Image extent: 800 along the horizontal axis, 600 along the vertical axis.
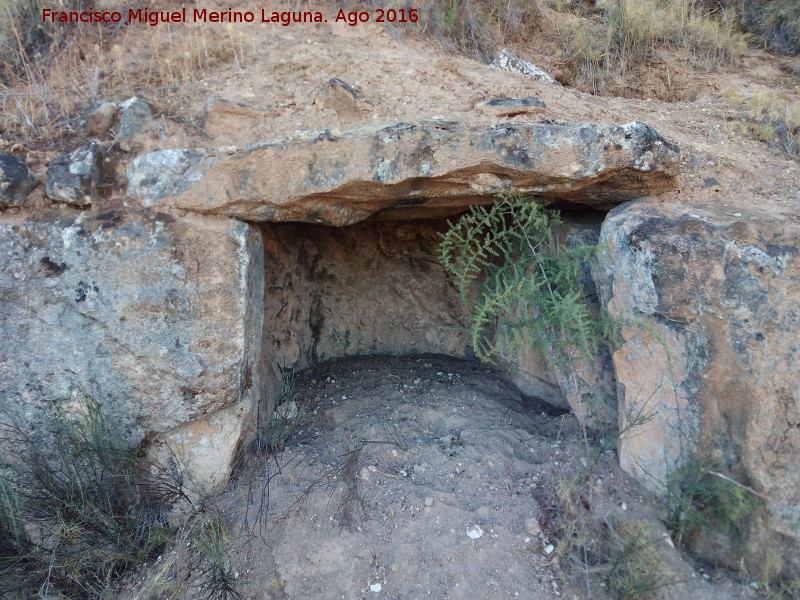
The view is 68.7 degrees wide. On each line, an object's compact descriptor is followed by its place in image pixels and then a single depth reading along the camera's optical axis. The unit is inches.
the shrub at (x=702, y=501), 82.4
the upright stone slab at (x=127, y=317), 96.6
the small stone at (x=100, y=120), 107.3
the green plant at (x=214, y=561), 90.3
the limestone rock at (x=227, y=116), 109.6
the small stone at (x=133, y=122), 105.5
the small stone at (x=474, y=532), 93.6
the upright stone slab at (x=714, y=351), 83.8
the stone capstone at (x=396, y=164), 98.9
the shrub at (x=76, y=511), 93.7
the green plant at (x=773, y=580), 79.0
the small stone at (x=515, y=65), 145.1
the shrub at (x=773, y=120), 115.5
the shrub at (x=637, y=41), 155.0
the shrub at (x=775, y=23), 158.9
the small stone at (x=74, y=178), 98.2
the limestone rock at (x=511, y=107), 109.9
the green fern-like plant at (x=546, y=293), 101.1
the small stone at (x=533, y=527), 92.9
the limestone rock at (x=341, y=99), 111.7
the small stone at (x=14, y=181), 96.9
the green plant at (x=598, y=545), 81.3
